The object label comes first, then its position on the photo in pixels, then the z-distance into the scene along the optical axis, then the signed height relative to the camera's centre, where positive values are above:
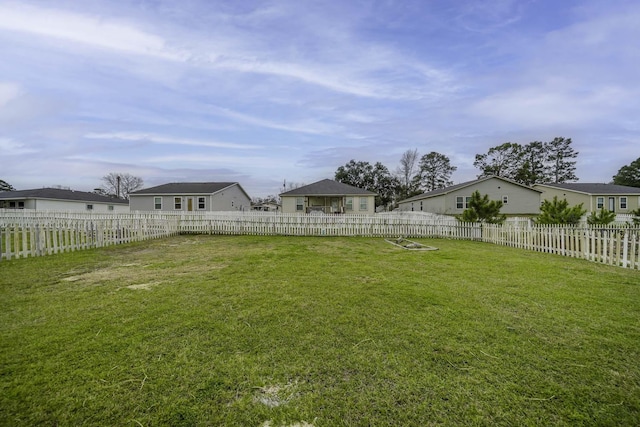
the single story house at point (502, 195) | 29.55 +1.57
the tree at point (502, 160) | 51.16 +9.63
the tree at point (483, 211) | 15.13 -0.09
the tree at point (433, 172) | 56.06 +8.12
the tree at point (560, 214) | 11.95 -0.28
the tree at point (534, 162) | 51.56 +9.20
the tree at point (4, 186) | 49.16 +5.94
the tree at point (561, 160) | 52.16 +9.43
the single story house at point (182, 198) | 29.84 +1.92
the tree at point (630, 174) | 48.05 +5.94
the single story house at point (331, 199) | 30.38 +1.50
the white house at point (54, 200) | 31.97 +2.09
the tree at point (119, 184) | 62.33 +7.72
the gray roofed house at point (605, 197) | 31.31 +1.21
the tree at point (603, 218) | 12.16 -0.50
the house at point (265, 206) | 61.78 +1.63
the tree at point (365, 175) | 52.75 +7.22
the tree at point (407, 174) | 55.84 +7.77
